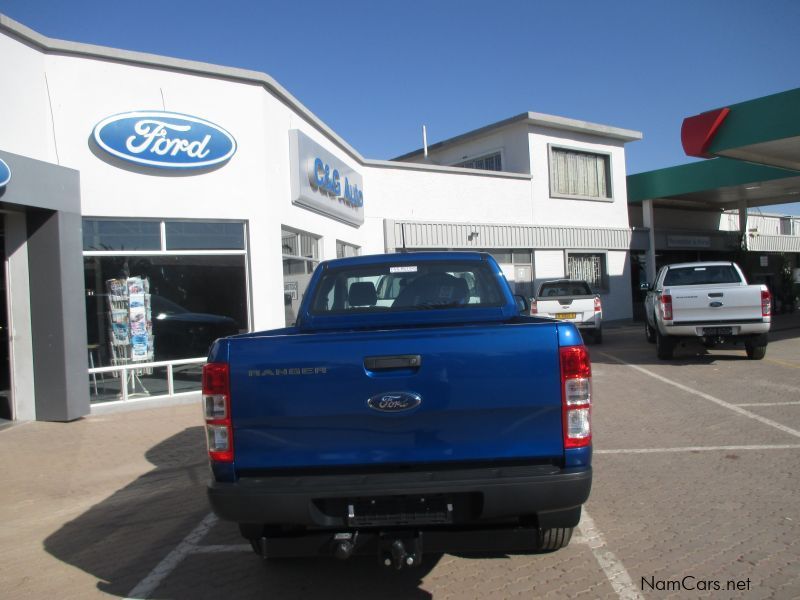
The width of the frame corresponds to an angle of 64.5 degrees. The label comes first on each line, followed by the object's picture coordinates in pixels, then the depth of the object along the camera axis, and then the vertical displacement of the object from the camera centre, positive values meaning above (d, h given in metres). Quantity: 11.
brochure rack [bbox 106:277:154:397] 9.60 -0.17
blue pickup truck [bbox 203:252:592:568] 3.04 -0.67
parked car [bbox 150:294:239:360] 10.00 -0.31
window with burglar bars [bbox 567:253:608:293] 21.59 +0.79
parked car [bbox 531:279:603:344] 15.06 -0.37
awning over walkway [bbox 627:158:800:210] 19.06 +3.31
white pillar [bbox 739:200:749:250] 24.48 +2.64
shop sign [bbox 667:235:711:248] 24.41 +1.80
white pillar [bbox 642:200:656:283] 23.20 +1.83
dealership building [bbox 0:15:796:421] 8.62 +1.46
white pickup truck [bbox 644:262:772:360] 11.16 -0.49
